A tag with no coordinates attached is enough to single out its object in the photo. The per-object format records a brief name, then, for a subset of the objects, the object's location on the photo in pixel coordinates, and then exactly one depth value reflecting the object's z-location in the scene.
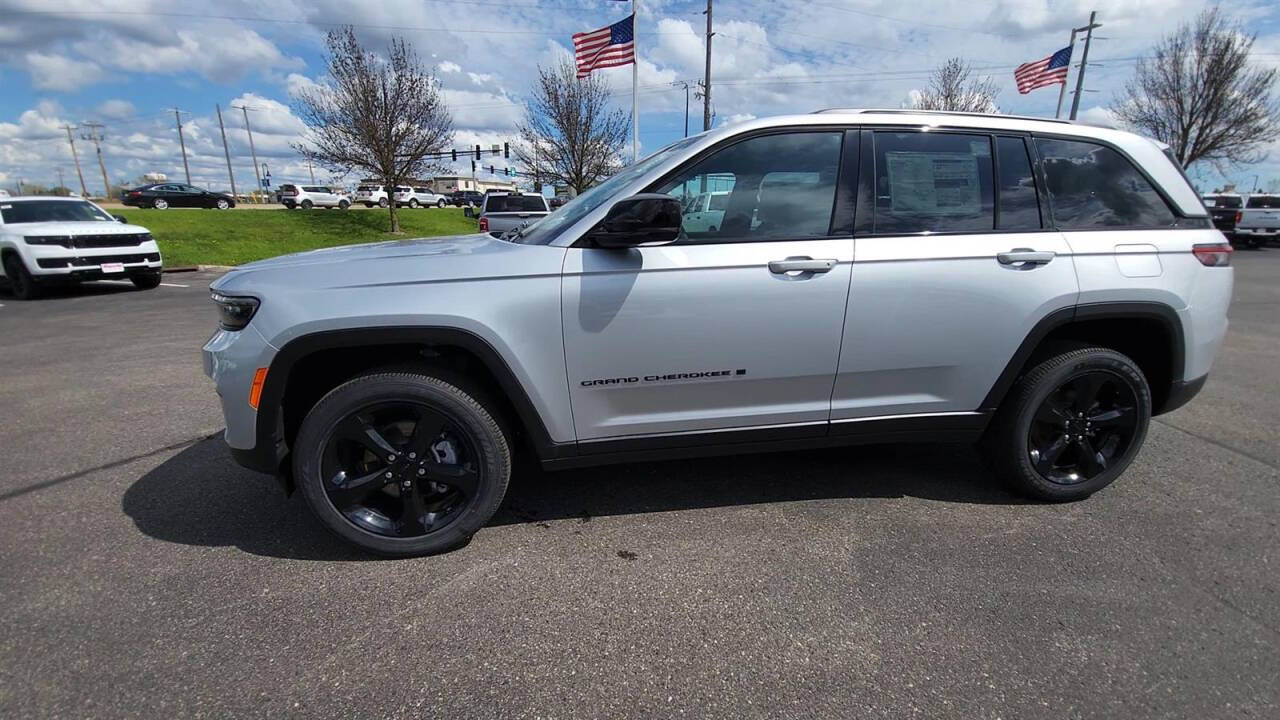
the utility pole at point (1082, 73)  24.62
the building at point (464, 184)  67.50
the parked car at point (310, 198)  41.69
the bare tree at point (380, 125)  21.34
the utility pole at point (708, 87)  22.67
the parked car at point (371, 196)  46.17
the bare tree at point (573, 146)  24.55
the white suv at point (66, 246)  9.87
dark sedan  36.03
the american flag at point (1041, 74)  19.73
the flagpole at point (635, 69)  17.48
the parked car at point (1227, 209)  22.19
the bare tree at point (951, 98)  24.28
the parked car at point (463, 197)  50.16
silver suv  2.54
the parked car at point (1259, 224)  21.05
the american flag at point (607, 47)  17.31
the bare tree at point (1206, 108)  25.56
